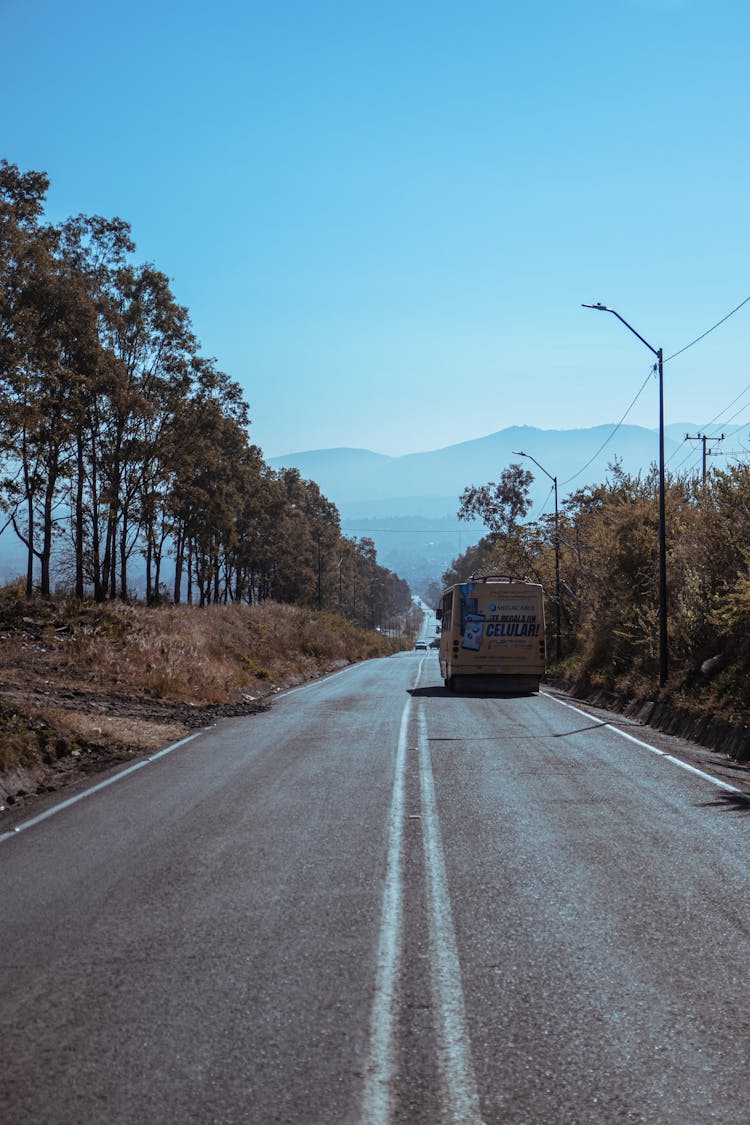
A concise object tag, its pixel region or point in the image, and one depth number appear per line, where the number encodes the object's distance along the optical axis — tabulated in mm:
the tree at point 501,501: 73125
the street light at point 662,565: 22875
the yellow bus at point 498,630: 29047
